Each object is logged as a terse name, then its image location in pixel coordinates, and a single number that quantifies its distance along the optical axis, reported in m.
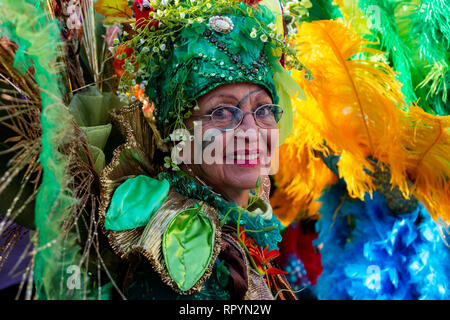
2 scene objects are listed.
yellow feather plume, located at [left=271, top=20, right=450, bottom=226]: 1.85
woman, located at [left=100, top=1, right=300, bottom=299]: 1.22
